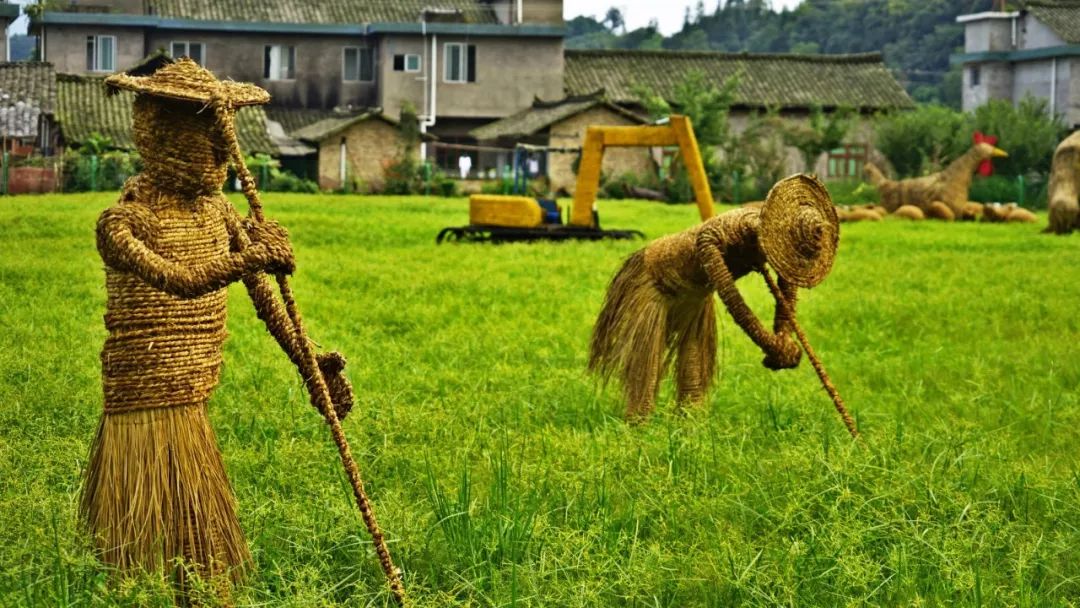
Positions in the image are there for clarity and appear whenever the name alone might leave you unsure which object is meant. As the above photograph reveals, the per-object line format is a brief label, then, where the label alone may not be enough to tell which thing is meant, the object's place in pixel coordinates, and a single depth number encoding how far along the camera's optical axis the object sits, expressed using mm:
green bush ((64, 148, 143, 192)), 30516
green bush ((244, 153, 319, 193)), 36469
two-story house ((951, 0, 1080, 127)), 48781
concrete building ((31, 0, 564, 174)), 43656
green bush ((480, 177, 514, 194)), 37812
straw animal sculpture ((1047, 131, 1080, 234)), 22422
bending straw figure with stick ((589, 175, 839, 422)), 7320
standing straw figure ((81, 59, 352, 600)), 5086
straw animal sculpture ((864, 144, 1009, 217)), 29172
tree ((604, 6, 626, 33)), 90250
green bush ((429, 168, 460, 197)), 38344
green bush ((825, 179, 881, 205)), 35125
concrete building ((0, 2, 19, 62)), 31295
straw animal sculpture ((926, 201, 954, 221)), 29047
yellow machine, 21609
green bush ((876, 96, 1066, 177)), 39469
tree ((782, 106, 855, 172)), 40281
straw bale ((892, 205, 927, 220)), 29281
